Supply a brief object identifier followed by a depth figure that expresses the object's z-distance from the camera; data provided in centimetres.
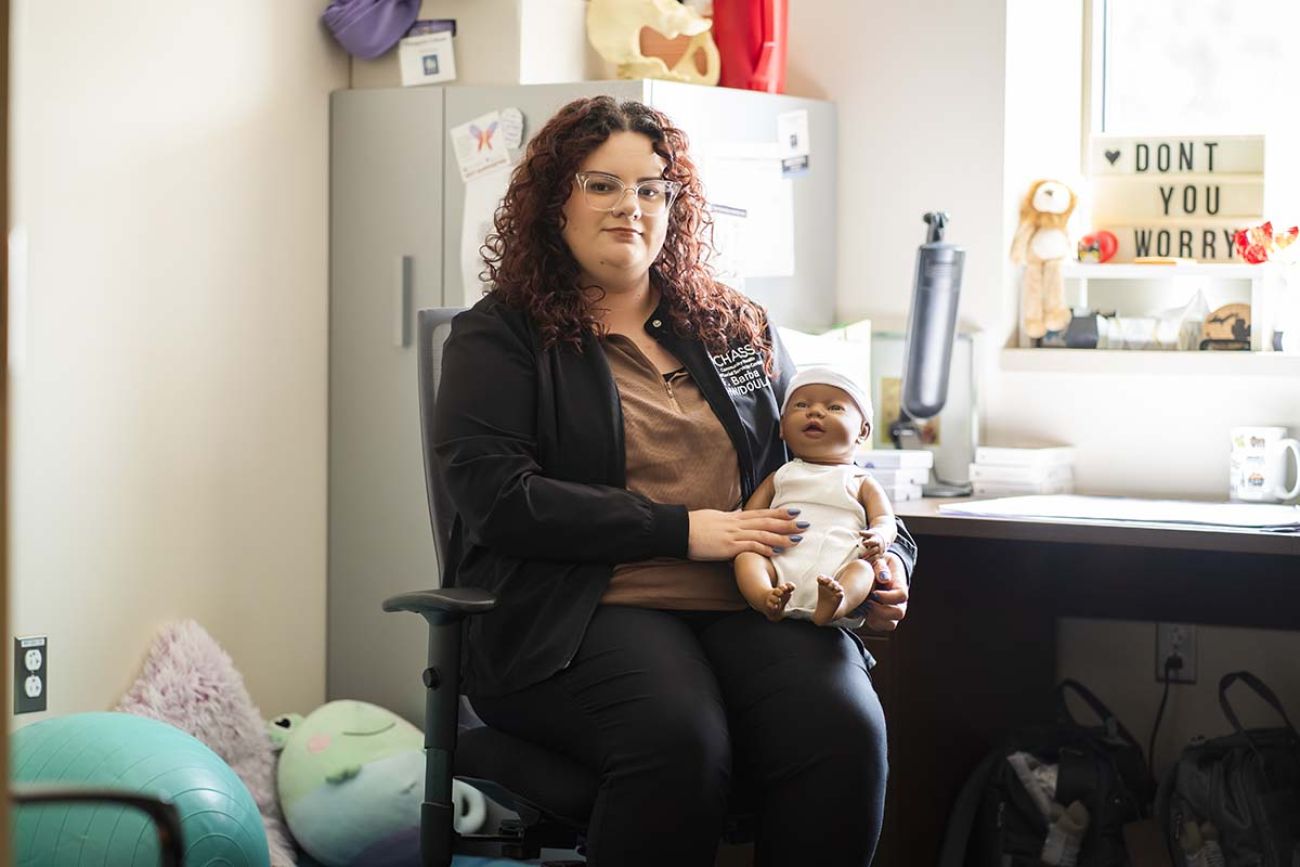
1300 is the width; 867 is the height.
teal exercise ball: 206
